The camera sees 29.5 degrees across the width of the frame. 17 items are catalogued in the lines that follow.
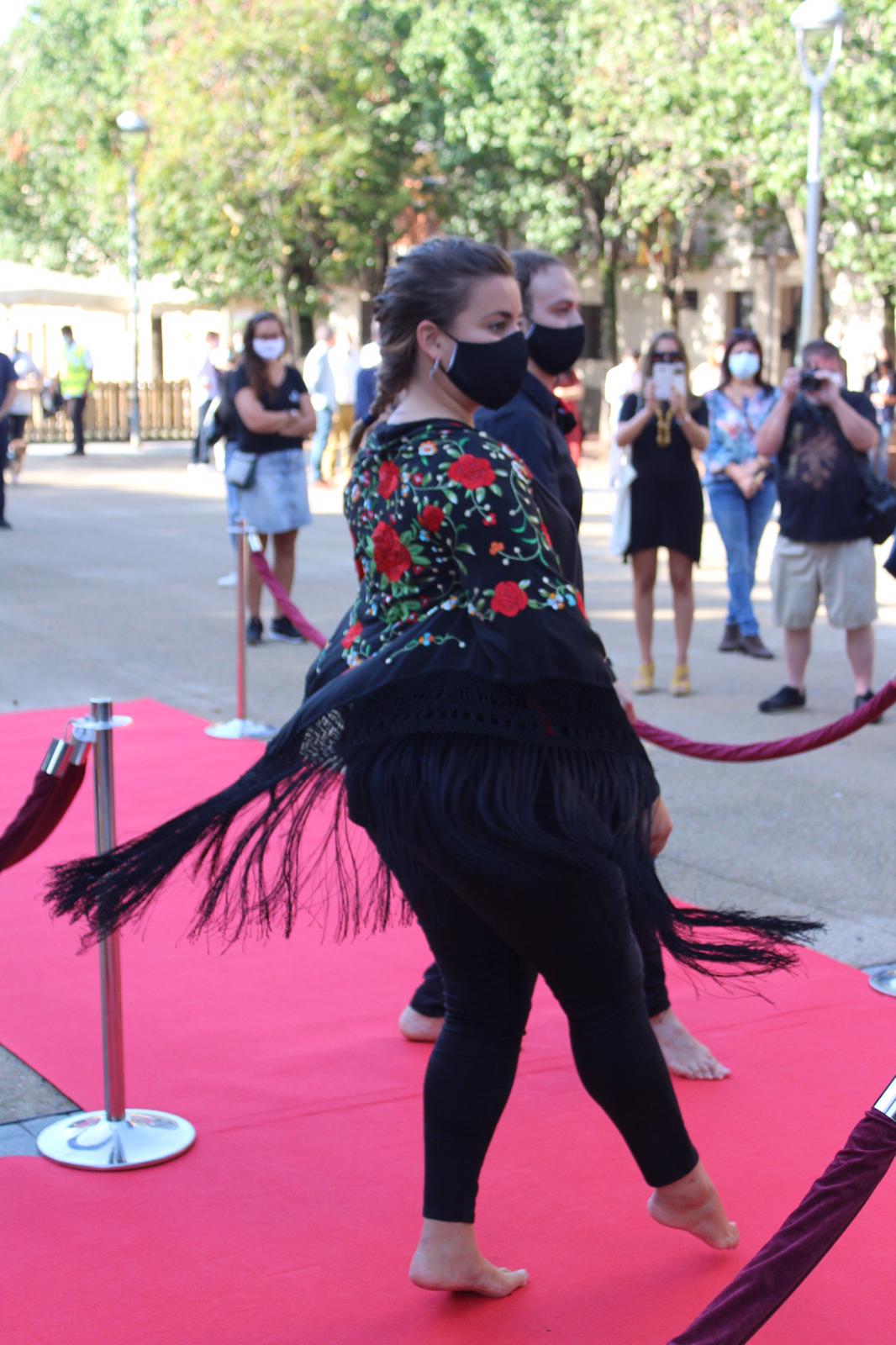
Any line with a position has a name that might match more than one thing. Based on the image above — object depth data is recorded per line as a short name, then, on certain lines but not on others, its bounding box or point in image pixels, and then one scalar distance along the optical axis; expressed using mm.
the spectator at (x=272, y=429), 9758
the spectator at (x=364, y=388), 13125
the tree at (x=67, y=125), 43125
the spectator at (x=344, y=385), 21891
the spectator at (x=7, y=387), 15305
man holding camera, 8109
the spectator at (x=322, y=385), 21125
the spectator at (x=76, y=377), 26406
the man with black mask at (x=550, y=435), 3936
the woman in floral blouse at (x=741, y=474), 9734
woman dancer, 2658
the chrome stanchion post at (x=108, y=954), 3506
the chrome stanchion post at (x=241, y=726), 7672
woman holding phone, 8625
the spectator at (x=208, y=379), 22750
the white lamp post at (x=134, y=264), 29359
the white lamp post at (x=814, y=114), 16922
